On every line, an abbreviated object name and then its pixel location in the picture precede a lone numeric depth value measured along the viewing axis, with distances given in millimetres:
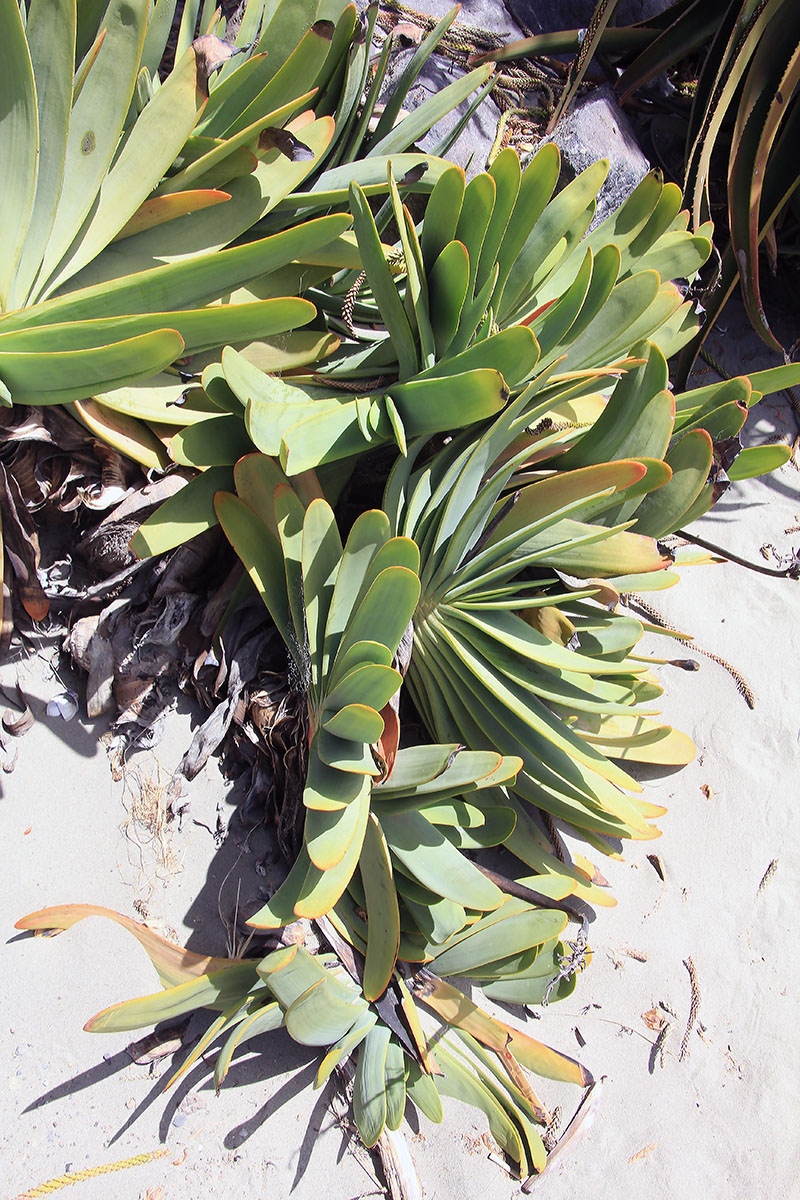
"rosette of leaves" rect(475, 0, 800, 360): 1744
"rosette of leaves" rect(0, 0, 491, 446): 1015
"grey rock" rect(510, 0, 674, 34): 2266
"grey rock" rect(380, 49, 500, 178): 1888
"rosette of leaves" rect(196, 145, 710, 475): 1122
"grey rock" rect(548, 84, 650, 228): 1906
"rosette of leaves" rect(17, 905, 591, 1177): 1094
